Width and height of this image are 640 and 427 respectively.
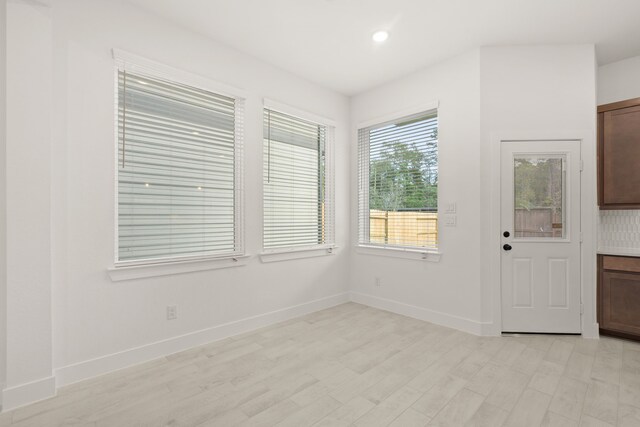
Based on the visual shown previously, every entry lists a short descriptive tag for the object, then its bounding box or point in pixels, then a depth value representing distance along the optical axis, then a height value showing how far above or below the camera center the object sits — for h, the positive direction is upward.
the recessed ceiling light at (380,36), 3.11 +1.79
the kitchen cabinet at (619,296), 3.15 -0.86
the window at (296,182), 3.82 +0.42
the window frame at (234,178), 2.65 +0.28
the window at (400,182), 3.93 +0.43
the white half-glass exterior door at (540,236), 3.34 -0.25
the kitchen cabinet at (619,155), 3.23 +0.61
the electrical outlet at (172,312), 2.94 -0.91
